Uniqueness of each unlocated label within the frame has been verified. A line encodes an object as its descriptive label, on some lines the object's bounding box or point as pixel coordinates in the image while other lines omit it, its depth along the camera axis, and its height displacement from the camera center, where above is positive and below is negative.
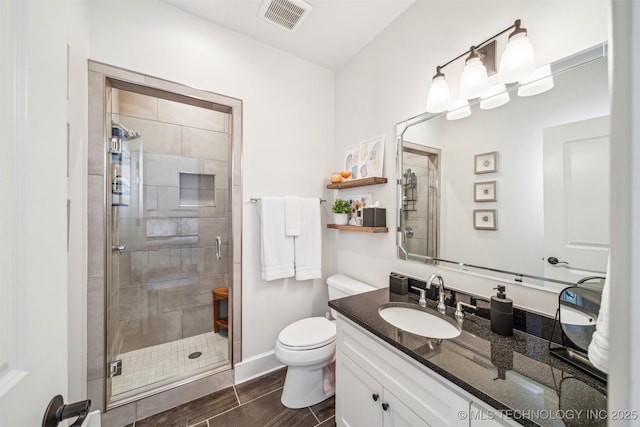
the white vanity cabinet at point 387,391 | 0.77 -0.69
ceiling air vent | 1.54 +1.37
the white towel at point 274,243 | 1.83 -0.23
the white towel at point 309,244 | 1.98 -0.26
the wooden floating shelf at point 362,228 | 1.70 -0.11
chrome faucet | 1.25 -0.42
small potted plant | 1.98 +0.02
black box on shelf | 1.72 -0.02
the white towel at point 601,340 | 0.50 -0.27
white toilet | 1.51 -0.94
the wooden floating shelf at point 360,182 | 1.72 +0.24
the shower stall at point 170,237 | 1.73 -0.22
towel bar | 1.85 +0.11
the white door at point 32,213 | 0.35 +0.00
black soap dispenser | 0.99 -0.43
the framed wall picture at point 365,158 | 1.78 +0.44
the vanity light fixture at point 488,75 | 1.00 +0.65
